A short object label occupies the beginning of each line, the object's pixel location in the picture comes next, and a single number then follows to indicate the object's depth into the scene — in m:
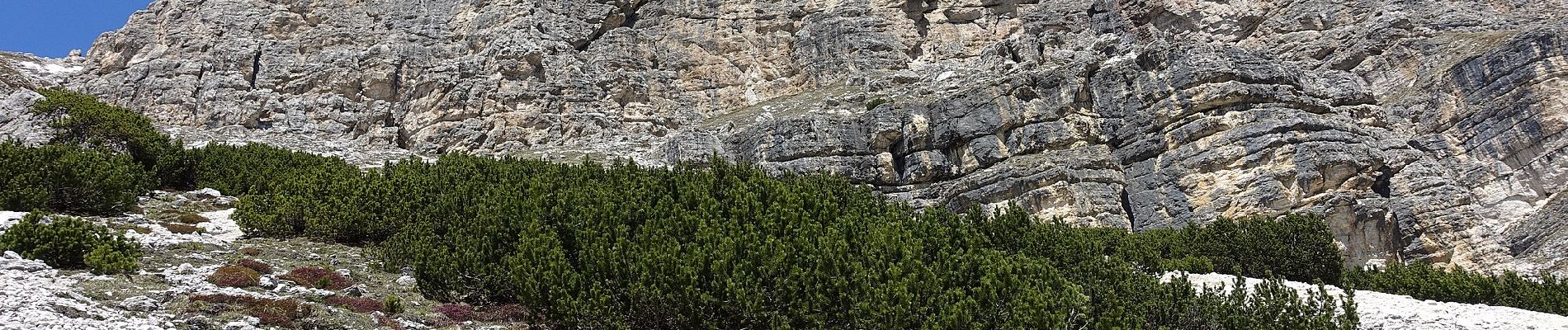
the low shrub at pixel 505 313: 17.88
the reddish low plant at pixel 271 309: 14.77
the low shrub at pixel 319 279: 18.73
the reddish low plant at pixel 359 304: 16.83
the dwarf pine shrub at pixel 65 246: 16.50
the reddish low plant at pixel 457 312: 17.39
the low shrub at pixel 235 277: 17.02
